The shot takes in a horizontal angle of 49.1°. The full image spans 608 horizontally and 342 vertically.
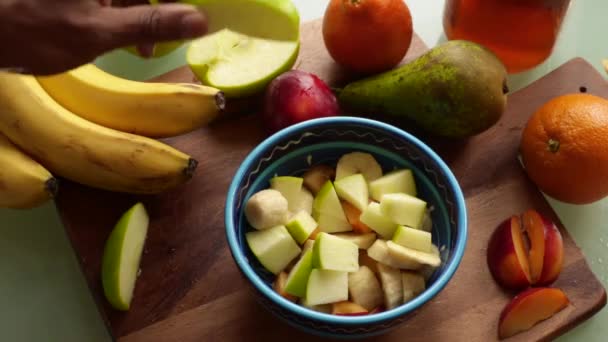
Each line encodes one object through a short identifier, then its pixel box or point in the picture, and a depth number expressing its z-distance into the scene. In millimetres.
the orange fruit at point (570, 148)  830
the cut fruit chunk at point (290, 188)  806
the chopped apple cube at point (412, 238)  750
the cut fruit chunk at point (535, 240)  827
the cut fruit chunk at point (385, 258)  746
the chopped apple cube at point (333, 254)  724
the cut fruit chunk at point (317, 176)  834
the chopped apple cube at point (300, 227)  762
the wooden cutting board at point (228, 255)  799
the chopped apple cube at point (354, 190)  792
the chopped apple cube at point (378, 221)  768
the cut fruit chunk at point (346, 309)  729
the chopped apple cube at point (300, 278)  734
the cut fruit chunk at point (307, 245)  762
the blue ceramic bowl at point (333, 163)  694
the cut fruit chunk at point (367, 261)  770
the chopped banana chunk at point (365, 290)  746
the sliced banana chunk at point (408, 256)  738
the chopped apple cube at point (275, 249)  760
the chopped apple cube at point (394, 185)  808
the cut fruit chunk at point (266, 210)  755
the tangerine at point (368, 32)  896
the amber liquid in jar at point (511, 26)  912
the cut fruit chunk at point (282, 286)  744
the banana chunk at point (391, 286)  735
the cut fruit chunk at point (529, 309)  793
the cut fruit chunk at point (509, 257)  813
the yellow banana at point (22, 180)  783
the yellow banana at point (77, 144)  796
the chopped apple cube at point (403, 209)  764
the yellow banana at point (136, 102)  825
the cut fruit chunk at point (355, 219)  795
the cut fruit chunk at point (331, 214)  792
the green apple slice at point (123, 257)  789
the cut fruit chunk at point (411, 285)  735
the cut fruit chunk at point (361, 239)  778
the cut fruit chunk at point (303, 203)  807
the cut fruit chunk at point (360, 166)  833
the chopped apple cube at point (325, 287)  722
